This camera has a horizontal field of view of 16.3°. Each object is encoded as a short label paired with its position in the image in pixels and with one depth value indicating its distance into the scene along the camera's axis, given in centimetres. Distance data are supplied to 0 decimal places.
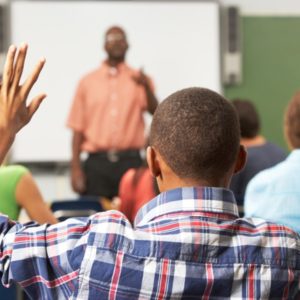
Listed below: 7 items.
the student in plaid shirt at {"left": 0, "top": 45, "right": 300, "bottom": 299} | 187
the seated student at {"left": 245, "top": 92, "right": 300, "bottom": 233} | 359
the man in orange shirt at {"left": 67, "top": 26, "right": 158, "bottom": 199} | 832
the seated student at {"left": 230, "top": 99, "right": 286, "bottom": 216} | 544
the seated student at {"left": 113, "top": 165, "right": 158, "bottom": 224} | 540
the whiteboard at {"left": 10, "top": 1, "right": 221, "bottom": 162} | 1023
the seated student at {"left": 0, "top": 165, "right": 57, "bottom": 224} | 423
